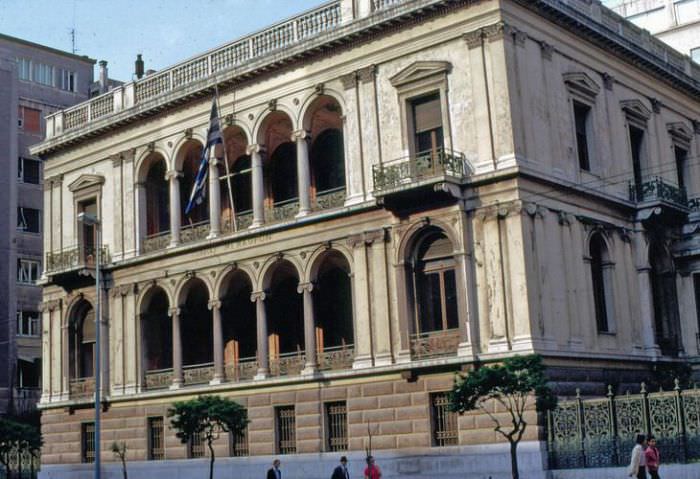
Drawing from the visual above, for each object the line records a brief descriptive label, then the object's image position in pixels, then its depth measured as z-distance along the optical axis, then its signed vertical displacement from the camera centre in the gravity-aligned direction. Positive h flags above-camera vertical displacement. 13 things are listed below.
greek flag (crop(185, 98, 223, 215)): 39.41 +10.48
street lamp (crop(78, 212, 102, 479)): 33.59 +2.40
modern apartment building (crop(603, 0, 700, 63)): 58.81 +22.15
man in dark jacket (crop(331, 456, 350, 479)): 28.62 -0.83
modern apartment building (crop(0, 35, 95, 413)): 59.50 +13.42
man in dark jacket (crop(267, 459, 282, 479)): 29.62 -0.77
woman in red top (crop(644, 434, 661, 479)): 24.34 -0.84
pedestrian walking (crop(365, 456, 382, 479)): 28.92 -0.85
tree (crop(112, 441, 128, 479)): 39.79 +0.04
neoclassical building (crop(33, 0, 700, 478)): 33.62 +7.14
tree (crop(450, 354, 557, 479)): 28.86 +1.21
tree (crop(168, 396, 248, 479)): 34.25 +1.02
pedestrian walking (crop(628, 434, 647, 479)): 24.16 -0.88
